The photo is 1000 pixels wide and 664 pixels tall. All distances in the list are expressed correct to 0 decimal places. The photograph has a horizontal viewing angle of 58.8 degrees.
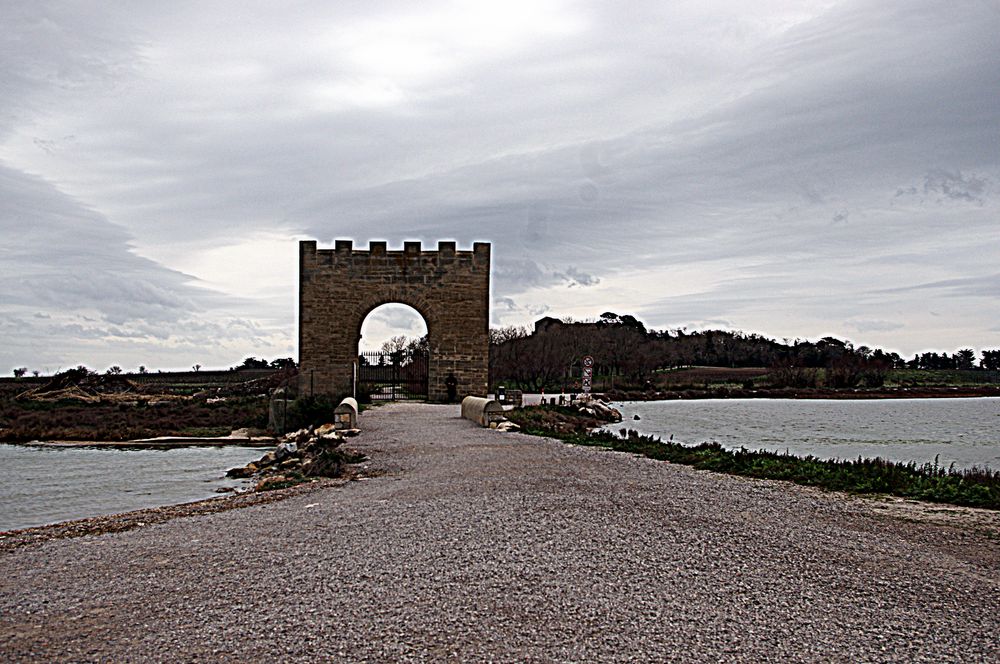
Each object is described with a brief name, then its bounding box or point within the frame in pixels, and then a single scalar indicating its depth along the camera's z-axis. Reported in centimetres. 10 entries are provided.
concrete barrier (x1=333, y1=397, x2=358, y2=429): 1807
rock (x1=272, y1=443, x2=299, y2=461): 1617
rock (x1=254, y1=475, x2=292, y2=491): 1141
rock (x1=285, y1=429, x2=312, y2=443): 1913
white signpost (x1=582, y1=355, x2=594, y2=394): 2439
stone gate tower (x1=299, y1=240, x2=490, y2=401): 2830
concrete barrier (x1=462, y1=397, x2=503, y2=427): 1942
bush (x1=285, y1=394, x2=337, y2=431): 2275
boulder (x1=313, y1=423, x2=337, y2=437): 1790
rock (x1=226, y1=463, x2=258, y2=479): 1507
